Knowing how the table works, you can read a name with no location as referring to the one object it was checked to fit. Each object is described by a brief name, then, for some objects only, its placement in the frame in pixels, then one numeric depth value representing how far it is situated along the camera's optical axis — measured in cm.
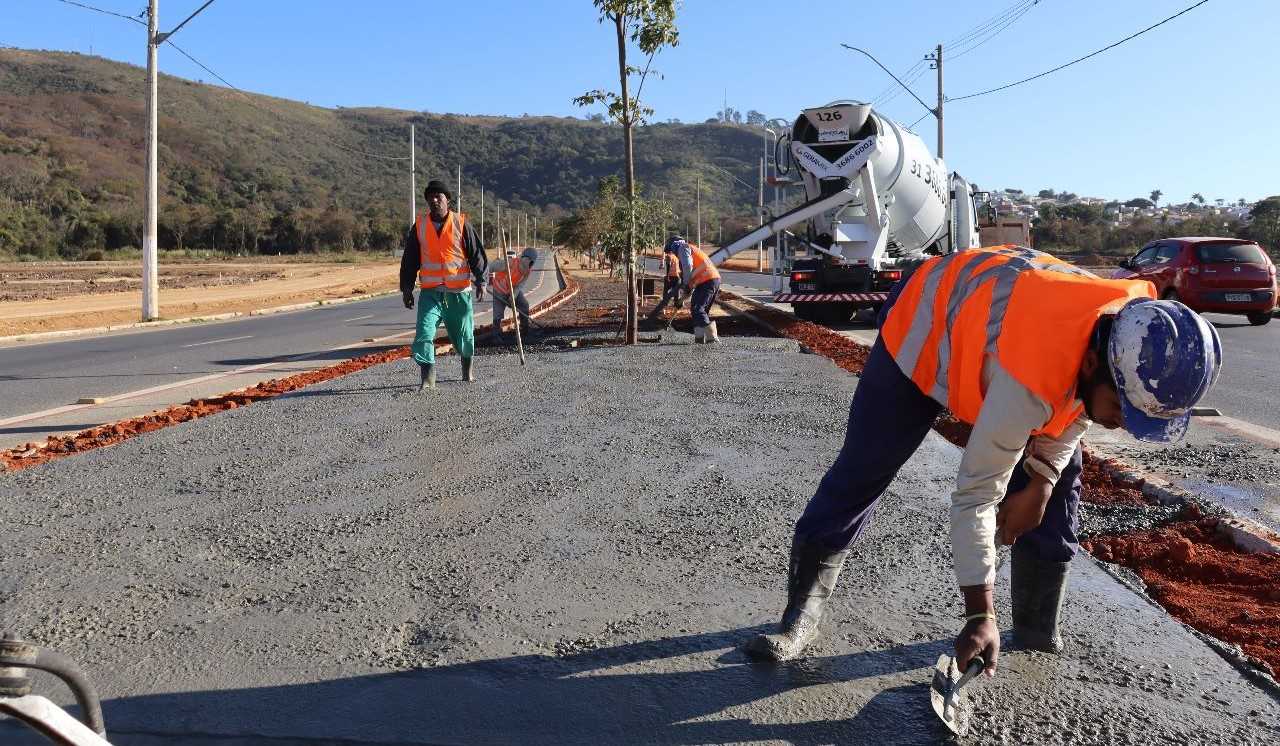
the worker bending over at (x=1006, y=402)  225
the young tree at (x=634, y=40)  1359
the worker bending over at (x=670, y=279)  1503
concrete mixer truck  1563
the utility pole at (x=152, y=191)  1930
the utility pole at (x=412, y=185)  3726
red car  1641
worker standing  880
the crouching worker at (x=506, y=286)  1328
